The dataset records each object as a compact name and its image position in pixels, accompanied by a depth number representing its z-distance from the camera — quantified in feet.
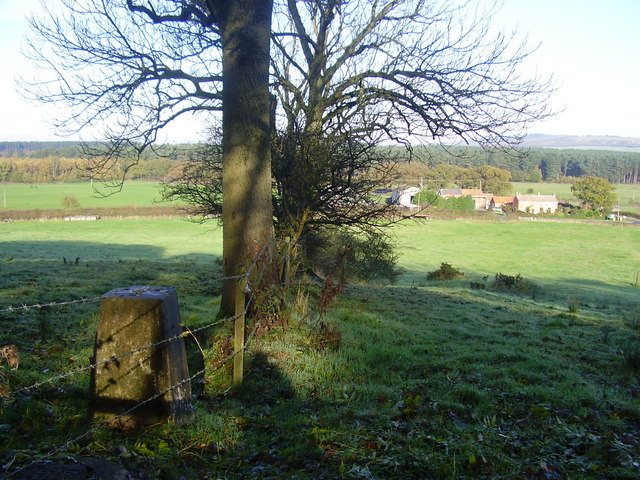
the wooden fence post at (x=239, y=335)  17.80
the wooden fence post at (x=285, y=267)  26.23
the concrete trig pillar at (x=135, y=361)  14.55
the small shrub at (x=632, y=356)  23.16
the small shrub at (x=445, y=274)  94.07
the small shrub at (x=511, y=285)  77.20
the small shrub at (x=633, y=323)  34.48
